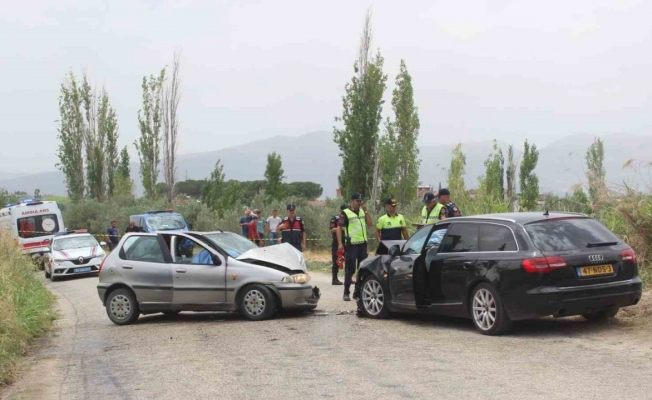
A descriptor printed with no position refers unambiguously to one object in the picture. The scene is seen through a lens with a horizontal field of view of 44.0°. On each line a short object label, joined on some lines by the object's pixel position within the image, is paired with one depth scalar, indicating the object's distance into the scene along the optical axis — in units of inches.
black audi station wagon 377.1
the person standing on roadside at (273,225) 967.0
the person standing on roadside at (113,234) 1264.5
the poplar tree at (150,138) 2068.2
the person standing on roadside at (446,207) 545.6
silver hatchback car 504.7
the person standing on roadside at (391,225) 600.4
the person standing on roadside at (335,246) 665.5
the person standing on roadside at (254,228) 1005.8
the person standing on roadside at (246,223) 1033.2
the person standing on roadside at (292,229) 749.9
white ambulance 1234.6
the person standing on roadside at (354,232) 600.4
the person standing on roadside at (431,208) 553.0
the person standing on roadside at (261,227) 1085.8
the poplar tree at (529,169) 2097.7
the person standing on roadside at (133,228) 1091.9
